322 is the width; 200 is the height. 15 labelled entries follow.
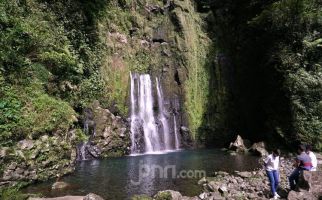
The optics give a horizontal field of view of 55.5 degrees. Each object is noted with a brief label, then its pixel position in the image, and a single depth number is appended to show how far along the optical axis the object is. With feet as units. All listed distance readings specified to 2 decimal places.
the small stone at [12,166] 36.34
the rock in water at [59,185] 38.14
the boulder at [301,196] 29.77
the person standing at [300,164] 32.73
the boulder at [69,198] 31.54
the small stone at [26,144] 38.67
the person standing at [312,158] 32.73
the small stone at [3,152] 35.68
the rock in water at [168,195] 32.89
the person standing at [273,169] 32.73
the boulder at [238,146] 64.78
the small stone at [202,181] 40.35
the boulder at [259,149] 59.37
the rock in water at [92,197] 31.22
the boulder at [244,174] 42.84
